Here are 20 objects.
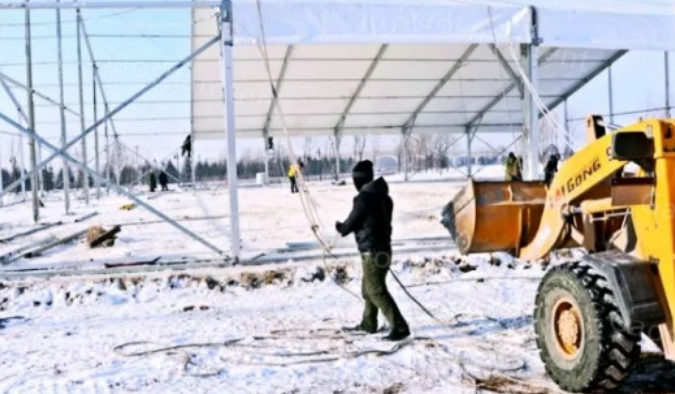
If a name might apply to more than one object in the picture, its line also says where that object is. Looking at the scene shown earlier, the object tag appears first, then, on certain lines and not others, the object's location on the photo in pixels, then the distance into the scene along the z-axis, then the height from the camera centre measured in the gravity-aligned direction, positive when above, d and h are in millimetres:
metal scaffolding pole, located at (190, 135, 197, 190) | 22181 +1262
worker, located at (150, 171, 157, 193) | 30734 +323
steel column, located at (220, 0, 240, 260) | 7676 +930
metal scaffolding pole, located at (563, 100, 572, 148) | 19656 +1998
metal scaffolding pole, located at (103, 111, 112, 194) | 23625 +1499
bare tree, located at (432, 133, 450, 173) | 41812 +2348
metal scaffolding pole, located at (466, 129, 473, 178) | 24828 +1470
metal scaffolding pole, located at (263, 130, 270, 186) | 23297 +1580
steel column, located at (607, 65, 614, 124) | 15806 +2180
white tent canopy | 8102 +2394
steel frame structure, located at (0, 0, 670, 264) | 7324 +1618
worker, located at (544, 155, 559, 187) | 15653 +365
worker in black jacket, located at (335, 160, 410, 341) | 5277 -513
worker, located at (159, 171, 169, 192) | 30995 +413
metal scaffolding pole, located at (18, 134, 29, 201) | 8267 +56
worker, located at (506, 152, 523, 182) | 16438 +348
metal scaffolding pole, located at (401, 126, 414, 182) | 24123 +1717
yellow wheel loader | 3541 -524
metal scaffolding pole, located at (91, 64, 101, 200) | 19936 +1935
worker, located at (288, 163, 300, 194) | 24016 -31
